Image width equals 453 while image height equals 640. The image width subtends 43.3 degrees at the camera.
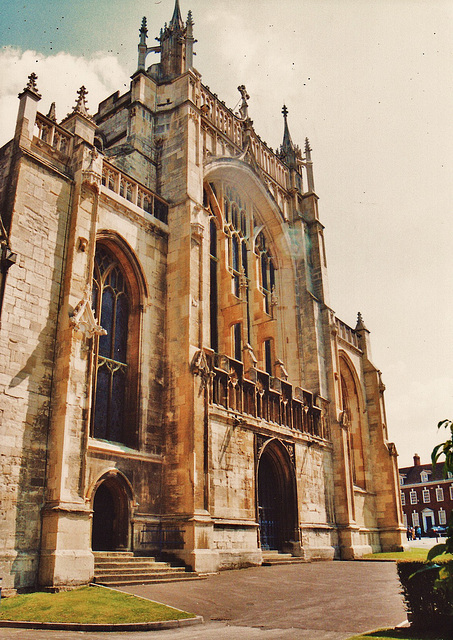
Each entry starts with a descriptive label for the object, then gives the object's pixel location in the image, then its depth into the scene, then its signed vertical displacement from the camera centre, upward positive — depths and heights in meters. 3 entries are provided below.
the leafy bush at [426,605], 7.77 -1.07
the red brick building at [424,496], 71.31 +3.23
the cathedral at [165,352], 13.88 +5.29
